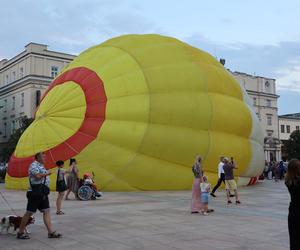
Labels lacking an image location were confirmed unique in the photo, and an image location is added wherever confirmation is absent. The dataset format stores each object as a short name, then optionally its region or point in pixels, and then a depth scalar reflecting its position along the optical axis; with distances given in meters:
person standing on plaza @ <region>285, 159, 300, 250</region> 5.39
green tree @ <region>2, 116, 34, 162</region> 47.86
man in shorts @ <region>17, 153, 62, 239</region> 8.13
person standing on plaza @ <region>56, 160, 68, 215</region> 11.49
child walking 11.59
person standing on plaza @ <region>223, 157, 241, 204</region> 14.27
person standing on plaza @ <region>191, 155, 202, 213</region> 11.76
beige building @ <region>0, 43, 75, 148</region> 55.47
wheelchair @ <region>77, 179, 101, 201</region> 15.05
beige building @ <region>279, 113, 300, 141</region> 86.38
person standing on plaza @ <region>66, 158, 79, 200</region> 15.17
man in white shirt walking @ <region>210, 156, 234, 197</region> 16.23
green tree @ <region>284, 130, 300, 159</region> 63.16
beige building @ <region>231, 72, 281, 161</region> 76.88
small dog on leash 8.52
